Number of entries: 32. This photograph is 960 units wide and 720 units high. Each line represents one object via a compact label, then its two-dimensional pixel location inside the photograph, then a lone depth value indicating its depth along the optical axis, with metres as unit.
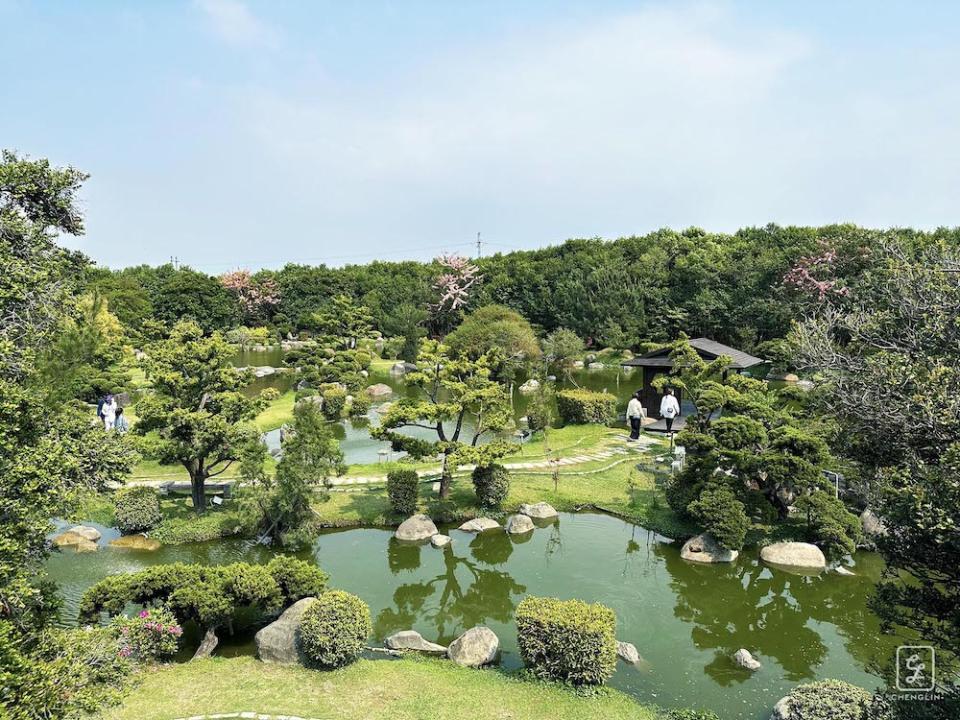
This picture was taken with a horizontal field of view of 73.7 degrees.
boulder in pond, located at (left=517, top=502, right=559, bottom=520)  14.79
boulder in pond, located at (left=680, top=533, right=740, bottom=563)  12.57
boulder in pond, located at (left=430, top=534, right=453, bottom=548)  13.45
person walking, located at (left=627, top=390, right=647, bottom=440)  20.95
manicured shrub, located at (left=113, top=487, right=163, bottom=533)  13.28
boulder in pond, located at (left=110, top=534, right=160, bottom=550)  12.89
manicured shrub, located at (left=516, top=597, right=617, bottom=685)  8.23
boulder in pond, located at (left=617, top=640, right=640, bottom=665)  9.02
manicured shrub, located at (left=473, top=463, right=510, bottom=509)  14.72
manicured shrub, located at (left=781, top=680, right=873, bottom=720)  7.02
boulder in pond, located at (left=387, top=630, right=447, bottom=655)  9.29
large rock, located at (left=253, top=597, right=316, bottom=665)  8.58
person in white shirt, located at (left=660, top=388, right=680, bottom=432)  20.61
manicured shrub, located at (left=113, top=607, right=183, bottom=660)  7.94
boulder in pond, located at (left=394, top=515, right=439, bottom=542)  13.66
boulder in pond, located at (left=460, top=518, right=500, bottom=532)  14.18
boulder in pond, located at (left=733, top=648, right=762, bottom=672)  8.95
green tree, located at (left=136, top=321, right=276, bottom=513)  13.19
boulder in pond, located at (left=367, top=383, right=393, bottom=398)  31.56
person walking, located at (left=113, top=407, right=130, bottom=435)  19.52
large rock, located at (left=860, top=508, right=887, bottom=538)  12.93
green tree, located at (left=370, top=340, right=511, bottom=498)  14.00
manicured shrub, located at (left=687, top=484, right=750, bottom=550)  12.34
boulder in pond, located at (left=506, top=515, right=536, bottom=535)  14.08
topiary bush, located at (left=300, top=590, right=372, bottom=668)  8.38
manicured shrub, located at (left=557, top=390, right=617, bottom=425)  23.33
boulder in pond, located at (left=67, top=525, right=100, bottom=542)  13.04
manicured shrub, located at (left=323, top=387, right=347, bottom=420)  26.38
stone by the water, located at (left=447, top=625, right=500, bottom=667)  8.85
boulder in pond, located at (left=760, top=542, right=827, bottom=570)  12.28
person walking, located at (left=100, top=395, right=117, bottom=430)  19.40
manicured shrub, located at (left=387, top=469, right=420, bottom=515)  14.37
